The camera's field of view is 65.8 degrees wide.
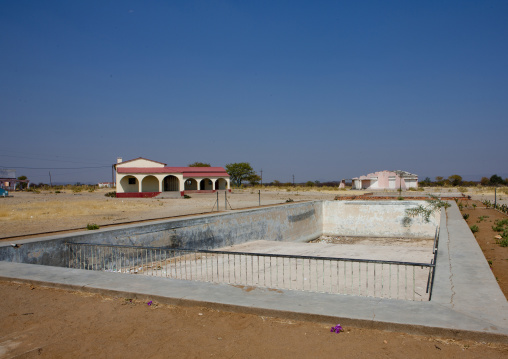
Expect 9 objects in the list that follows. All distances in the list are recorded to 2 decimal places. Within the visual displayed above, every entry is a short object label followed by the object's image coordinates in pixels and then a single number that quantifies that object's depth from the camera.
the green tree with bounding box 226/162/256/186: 85.75
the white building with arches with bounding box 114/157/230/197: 43.41
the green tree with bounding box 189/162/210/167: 87.56
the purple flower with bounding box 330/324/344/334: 3.94
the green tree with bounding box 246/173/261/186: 86.62
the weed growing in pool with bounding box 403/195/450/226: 23.66
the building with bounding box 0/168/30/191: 69.81
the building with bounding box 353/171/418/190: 64.38
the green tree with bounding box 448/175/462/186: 94.47
